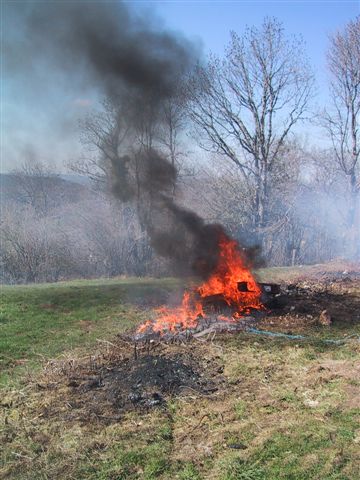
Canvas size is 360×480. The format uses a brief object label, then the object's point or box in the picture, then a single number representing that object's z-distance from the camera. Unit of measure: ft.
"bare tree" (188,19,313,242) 72.43
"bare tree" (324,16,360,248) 71.05
